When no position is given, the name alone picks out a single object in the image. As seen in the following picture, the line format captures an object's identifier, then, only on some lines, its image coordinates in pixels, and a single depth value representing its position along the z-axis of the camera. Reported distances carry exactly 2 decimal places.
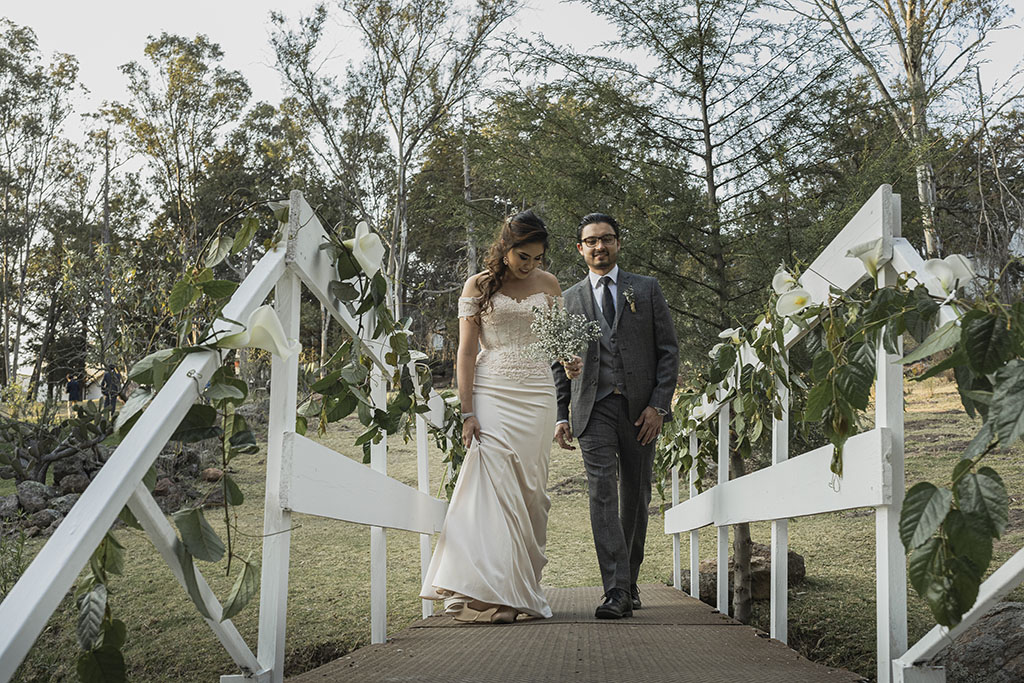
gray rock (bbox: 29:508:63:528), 7.56
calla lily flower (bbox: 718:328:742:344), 3.13
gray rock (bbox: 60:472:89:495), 8.91
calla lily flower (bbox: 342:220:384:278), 2.12
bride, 3.77
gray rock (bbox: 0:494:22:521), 7.80
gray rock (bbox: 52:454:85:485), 9.42
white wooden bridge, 1.13
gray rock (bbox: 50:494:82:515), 8.03
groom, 4.10
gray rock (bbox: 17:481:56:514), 8.05
